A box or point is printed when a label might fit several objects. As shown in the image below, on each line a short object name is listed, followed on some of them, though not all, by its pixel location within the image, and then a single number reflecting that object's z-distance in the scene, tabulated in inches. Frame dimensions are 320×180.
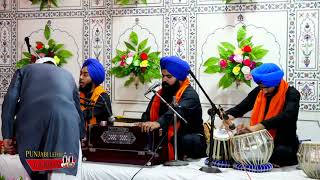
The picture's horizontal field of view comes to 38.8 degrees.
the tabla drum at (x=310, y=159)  140.0
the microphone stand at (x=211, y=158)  144.8
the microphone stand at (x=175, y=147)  154.9
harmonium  157.8
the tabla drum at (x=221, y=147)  159.0
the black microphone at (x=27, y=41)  219.8
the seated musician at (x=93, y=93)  182.1
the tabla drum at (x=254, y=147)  148.7
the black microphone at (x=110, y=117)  163.6
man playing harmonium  167.9
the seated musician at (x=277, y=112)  157.9
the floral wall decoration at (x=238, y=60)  185.0
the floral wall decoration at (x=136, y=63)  203.2
